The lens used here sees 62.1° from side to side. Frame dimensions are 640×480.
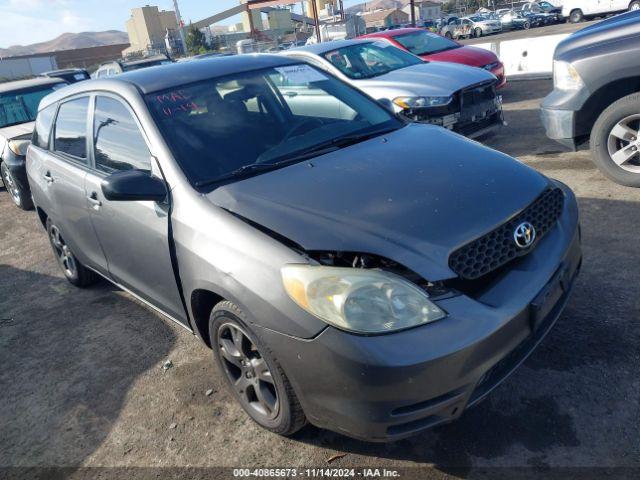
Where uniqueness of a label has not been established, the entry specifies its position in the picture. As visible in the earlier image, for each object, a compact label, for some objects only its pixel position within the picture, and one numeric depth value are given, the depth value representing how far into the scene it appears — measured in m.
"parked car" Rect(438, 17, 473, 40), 38.75
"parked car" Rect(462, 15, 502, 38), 37.69
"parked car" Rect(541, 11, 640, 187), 4.57
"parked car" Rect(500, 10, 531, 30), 36.69
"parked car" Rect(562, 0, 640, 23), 28.67
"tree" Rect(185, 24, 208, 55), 64.62
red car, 9.41
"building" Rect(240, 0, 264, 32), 97.25
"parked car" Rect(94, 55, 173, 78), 14.17
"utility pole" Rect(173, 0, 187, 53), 64.12
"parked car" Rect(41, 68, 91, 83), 10.14
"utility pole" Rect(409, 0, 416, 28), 28.94
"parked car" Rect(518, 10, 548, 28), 36.68
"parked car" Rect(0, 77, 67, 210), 7.54
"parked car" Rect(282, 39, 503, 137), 6.46
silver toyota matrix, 2.06
